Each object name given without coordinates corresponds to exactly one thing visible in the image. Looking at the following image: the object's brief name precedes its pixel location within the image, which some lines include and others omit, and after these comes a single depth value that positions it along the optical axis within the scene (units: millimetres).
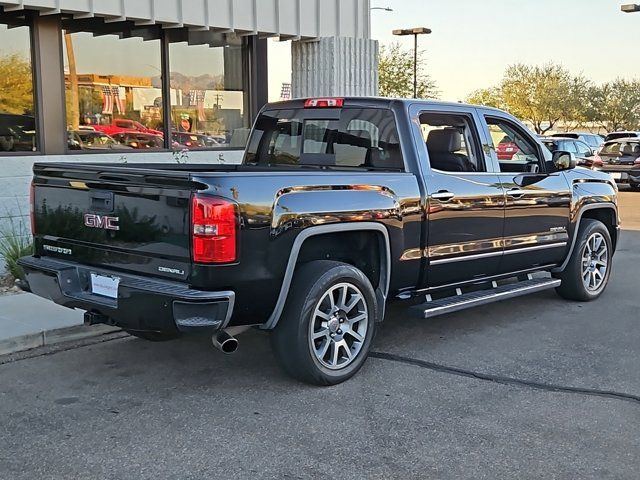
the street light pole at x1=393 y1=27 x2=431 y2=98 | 32469
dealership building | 9234
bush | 8109
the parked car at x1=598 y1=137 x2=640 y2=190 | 21500
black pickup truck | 4473
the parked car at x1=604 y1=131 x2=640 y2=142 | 28075
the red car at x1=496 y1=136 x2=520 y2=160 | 7375
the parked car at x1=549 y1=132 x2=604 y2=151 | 29050
